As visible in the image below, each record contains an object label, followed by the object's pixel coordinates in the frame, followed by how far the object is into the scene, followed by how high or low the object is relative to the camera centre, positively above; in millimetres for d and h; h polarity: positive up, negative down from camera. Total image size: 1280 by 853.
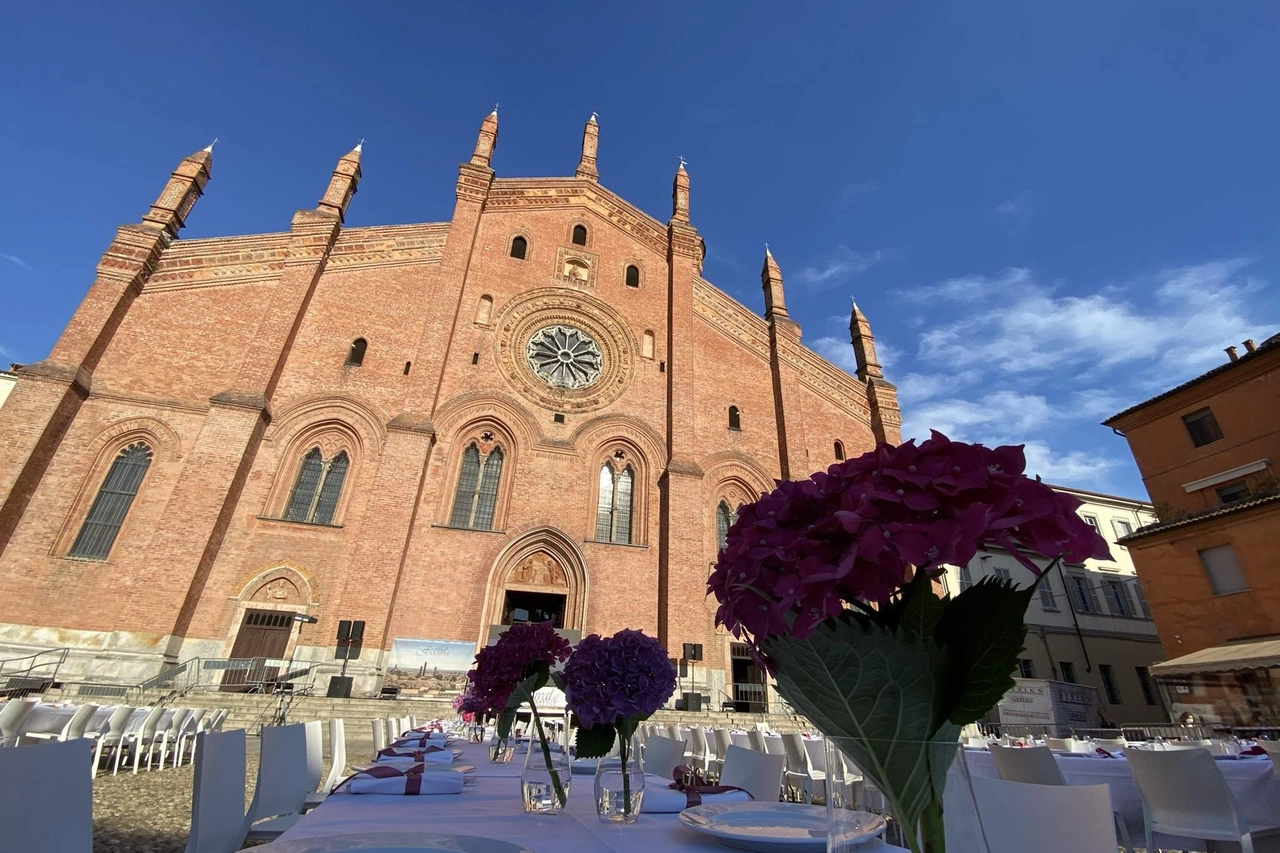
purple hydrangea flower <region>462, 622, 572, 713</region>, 2416 +173
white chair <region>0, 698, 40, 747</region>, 6305 -325
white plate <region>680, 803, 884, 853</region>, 1591 -289
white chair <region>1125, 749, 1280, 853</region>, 3912 -380
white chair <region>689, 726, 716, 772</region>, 7523 -391
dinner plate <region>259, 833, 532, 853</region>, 1232 -280
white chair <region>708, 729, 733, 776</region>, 6968 -288
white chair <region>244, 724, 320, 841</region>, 3247 -492
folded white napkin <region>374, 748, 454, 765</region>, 3281 -289
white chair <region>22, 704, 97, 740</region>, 6570 -404
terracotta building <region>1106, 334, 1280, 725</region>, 12711 +4375
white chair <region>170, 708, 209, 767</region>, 8141 -521
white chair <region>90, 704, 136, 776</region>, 7188 -483
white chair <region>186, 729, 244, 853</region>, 2689 -442
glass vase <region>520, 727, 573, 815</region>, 2166 -250
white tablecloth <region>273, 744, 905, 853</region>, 1713 -347
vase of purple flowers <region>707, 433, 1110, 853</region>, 871 +155
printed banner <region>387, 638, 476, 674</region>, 12180 +881
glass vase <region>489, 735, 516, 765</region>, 3892 -283
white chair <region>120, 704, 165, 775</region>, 7398 -531
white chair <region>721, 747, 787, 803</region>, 3029 -271
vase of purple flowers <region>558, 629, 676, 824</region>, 2049 +26
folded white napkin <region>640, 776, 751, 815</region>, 2250 -315
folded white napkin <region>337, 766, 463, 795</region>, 2385 -308
